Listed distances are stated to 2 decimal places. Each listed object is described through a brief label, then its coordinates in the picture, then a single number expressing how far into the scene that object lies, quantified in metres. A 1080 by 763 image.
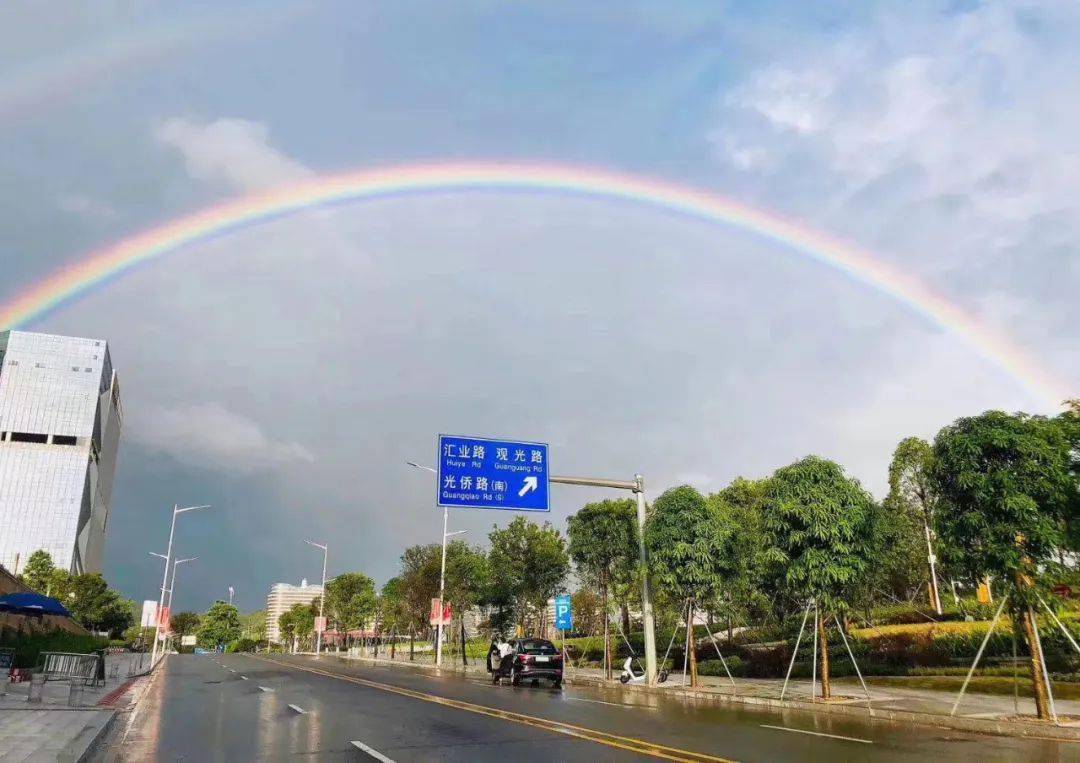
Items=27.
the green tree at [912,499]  40.09
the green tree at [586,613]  60.94
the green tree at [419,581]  56.66
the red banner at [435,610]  45.12
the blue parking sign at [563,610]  33.94
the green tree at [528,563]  43.22
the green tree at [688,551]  24.39
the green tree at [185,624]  166.50
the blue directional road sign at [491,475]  27.28
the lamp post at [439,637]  46.03
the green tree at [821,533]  19.09
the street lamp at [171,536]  65.78
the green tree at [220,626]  148.88
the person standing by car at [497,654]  31.16
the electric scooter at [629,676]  26.96
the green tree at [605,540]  32.97
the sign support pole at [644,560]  26.25
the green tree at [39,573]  75.56
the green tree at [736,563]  24.72
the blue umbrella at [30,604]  25.94
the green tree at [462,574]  52.09
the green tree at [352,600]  81.69
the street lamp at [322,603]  78.33
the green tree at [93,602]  83.31
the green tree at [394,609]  61.59
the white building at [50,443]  135.50
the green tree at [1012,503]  14.27
